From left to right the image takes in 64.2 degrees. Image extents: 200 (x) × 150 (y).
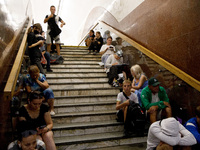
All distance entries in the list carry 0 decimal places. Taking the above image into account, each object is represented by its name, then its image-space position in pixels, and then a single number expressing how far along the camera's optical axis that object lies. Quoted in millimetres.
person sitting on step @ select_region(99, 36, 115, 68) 5304
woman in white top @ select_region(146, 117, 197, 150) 1864
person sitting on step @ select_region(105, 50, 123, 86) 4336
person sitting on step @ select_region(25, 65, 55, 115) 2879
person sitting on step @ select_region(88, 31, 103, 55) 6422
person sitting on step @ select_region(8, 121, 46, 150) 1684
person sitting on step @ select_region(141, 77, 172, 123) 2752
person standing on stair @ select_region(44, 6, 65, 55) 5309
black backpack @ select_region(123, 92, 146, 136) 2703
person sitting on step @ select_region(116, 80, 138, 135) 2790
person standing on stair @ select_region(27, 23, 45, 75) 3777
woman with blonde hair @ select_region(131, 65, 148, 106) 3540
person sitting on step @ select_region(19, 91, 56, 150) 2119
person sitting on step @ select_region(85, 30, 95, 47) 7429
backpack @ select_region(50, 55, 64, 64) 5016
